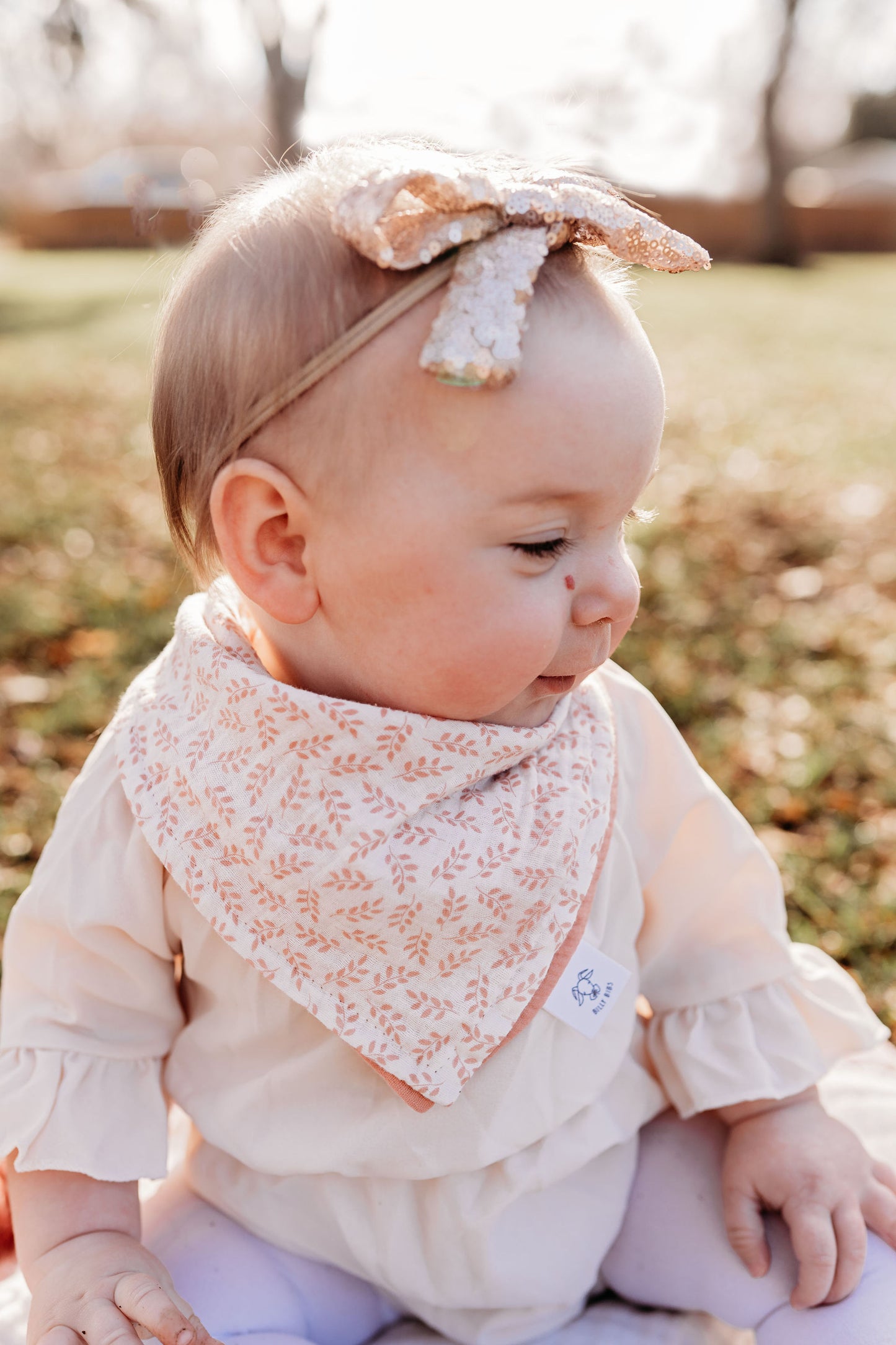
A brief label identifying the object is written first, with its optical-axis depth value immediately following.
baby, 0.53
